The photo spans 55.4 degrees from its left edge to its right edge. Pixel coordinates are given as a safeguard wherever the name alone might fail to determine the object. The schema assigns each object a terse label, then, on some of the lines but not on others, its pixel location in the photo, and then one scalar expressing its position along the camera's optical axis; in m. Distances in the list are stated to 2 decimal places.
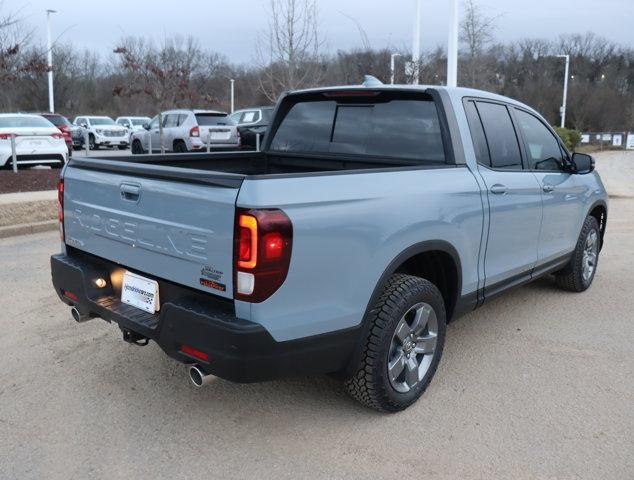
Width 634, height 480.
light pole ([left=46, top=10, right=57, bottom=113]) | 34.27
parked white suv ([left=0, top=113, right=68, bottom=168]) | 13.38
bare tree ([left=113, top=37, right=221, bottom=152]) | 18.23
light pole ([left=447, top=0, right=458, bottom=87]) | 13.71
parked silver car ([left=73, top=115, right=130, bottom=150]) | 27.59
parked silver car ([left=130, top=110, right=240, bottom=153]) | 18.02
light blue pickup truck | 2.66
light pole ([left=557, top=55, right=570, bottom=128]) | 42.41
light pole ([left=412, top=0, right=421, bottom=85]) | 14.77
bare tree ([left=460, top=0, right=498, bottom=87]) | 20.14
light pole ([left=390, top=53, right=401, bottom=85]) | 16.06
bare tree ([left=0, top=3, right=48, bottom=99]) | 12.81
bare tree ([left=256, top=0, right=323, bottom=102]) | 13.54
